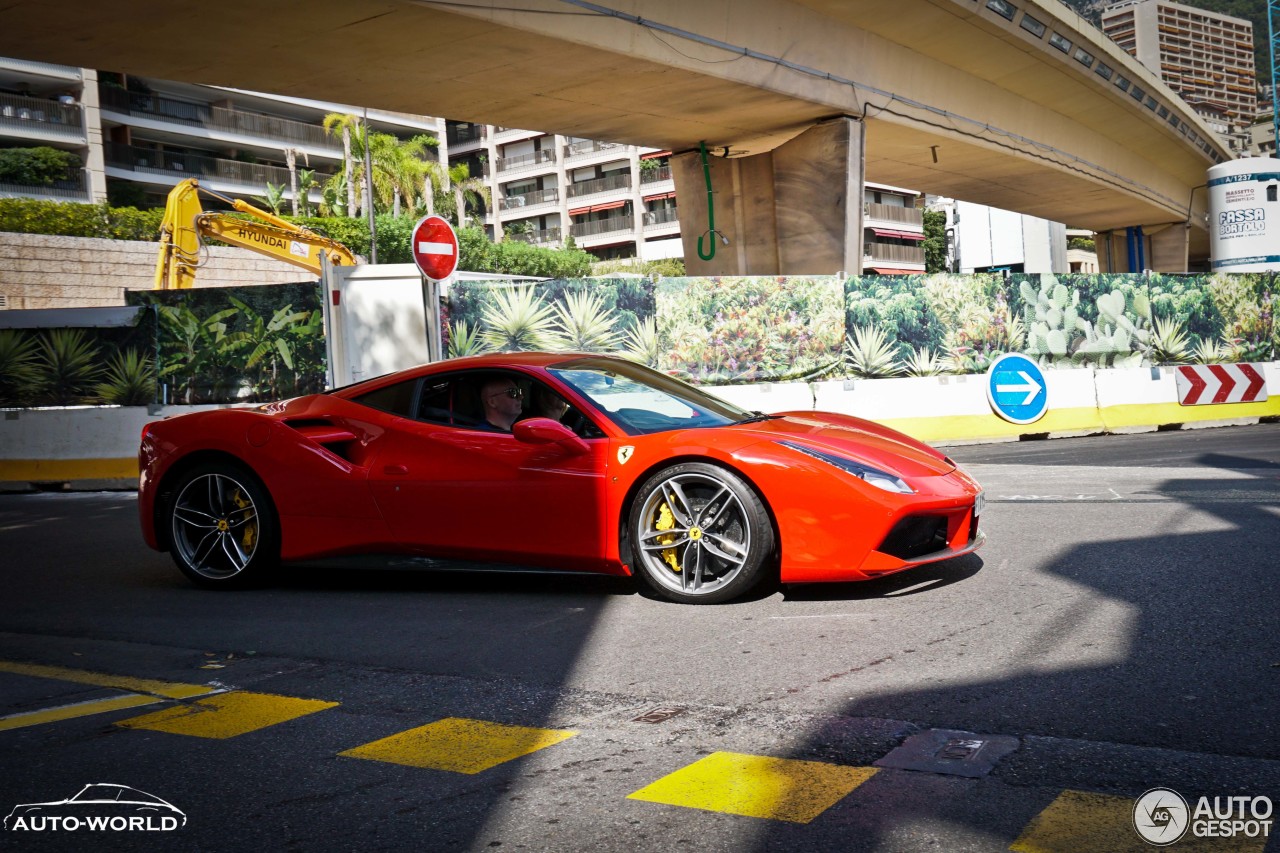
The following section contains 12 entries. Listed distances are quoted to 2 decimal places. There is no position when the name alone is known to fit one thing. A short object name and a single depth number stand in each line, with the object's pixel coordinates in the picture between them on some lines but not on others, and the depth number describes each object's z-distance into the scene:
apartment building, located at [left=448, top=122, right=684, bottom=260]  74.94
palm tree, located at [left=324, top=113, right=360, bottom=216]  59.53
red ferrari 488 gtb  5.10
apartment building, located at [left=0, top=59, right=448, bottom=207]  47.90
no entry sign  11.81
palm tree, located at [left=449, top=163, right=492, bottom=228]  68.19
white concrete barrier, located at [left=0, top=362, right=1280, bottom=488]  13.26
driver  5.86
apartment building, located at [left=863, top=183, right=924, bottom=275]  72.19
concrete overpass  12.45
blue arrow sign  14.05
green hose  20.10
